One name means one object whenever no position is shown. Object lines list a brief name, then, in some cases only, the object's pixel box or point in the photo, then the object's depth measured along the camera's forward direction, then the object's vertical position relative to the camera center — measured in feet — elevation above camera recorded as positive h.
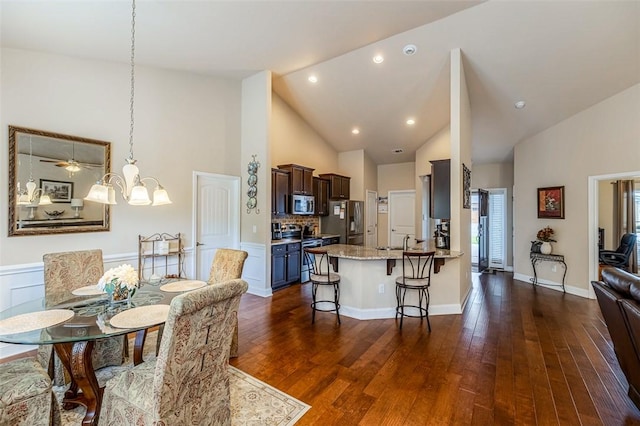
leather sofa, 6.28 -2.36
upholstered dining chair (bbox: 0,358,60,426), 4.83 -3.23
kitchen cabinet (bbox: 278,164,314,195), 18.85 +2.56
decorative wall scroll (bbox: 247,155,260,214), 16.44 +1.88
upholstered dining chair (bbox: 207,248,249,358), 9.24 -1.75
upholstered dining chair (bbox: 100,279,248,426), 4.61 -2.90
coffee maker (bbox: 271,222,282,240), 18.33 -1.03
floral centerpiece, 6.76 -1.64
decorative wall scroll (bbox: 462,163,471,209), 14.21 +1.49
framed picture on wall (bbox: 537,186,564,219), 17.41 +0.81
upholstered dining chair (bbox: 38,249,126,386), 7.72 -2.08
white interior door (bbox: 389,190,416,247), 25.72 +0.01
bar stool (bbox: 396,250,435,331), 11.79 -2.88
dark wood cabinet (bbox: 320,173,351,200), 22.79 +2.46
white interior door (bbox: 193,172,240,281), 15.42 -0.04
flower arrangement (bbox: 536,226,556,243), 17.88 -1.23
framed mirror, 9.70 +1.28
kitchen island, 12.61 -3.12
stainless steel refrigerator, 22.26 -0.48
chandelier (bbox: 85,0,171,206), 7.16 +0.61
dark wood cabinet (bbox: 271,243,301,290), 16.76 -3.07
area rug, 6.48 -4.68
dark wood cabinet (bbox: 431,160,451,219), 14.15 +1.36
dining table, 5.46 -2.26
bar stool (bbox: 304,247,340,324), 12.30 -2.80
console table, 17.40 -2.83
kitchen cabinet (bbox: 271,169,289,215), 17.62 +1.53
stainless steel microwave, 19.11 +0.80
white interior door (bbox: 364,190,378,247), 25.85 -0.27
